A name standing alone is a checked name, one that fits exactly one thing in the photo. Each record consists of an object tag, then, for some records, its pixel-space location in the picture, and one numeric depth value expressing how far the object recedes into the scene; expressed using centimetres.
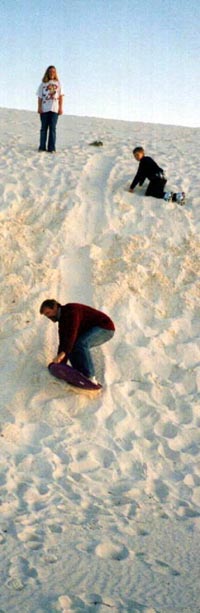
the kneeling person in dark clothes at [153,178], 886
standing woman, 1034
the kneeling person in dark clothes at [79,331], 555
